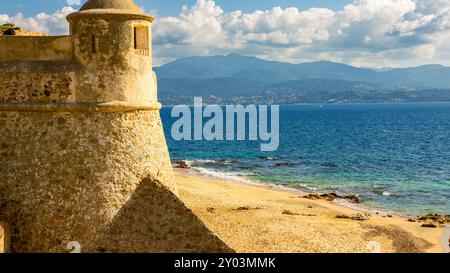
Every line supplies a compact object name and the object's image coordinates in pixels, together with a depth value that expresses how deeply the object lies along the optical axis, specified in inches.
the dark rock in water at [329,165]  2347.2
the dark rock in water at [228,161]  2506.2
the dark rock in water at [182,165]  2300.0
